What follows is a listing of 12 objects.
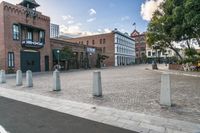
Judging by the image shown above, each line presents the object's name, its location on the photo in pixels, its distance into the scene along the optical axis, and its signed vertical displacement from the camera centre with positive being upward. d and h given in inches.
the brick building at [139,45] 2946.4 +408.6
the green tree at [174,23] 399.2 +158.3
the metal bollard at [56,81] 292.6 -34.5
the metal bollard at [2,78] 429.2 -39.5
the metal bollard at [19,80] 375.6 -40.7
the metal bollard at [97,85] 243.9 -36.3
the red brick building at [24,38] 725.9 +157.6
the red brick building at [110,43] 1870.2 +298.3
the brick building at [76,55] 988.2 +86.9
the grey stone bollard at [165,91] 190.8 -37.7
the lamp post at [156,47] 832.0 +103.7
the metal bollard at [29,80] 345.7 -37.9
